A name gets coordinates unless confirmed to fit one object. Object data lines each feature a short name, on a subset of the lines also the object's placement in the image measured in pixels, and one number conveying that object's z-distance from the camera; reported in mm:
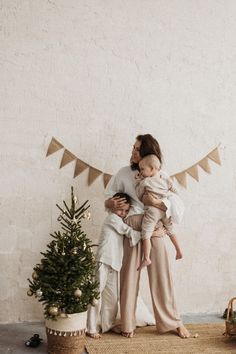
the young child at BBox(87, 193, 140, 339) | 3660
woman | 3686
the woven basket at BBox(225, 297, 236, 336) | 3519
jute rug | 3410
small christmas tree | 3260
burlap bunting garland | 3918
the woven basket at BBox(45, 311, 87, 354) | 3268
